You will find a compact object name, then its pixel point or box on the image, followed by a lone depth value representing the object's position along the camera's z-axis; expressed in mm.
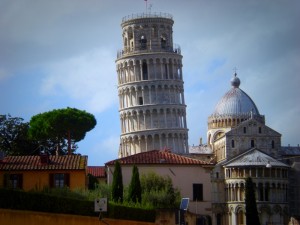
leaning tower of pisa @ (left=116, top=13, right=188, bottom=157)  150625
